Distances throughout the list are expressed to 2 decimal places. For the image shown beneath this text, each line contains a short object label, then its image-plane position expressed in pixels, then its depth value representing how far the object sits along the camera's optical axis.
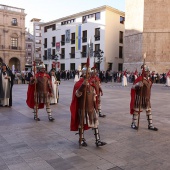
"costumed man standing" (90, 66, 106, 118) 7.19
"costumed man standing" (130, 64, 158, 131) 6.30
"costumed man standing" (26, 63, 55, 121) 7.24
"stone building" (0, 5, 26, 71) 48.03
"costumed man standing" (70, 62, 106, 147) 4.83
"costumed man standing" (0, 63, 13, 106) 9.79
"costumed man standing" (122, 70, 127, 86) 23.90
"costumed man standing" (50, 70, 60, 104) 10.60
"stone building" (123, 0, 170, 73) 31.86
